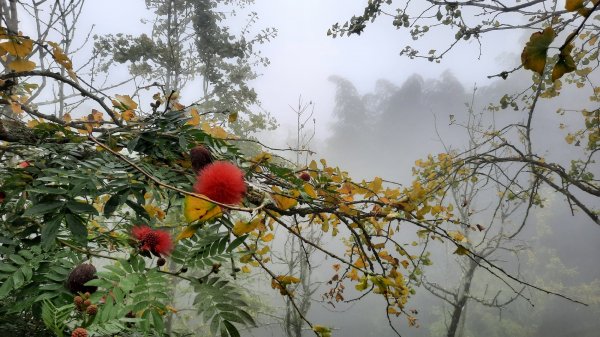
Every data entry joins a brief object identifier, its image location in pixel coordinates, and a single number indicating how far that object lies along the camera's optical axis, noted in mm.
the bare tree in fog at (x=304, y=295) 4867
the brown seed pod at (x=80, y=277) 928
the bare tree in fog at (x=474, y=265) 5436
